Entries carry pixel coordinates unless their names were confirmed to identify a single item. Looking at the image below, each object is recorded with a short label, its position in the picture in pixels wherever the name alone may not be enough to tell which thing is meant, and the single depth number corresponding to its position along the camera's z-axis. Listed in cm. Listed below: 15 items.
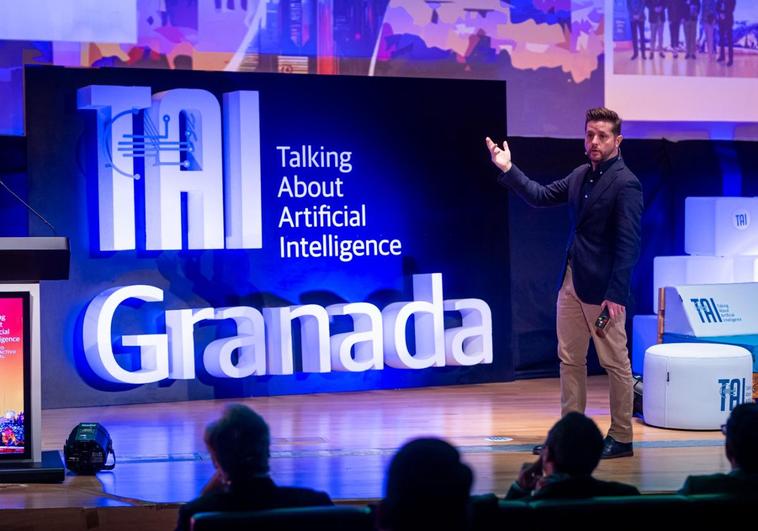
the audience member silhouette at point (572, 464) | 552
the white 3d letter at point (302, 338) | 1394
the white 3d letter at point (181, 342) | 1351
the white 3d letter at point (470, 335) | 1467
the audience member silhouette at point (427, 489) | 453
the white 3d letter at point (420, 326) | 1439
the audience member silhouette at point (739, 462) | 554
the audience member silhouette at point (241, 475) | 528
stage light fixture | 928
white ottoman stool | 1126
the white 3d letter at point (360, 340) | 1416
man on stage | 969
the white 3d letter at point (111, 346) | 1329
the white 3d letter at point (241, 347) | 1373
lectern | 872
